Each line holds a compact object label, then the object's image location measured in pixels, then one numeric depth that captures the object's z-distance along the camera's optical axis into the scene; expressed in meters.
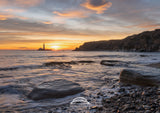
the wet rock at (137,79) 5.15
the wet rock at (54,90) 4.15
